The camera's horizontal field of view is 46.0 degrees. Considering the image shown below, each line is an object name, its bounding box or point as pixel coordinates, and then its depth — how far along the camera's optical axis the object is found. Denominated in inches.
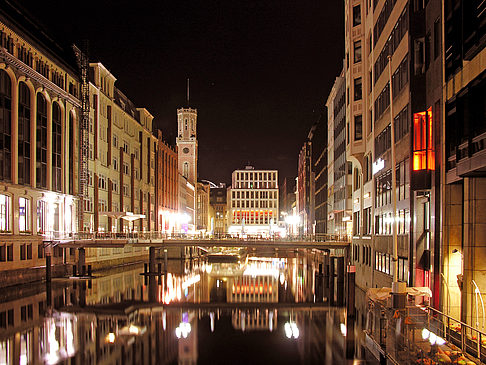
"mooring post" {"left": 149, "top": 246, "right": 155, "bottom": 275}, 2733.8
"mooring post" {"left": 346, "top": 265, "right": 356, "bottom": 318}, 1266.9
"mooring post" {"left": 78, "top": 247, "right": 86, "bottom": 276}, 2546.8
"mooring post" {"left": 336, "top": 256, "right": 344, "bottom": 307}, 2234.3
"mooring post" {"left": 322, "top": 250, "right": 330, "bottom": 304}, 2469.0
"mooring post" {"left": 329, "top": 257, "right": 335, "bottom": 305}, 1974.7
